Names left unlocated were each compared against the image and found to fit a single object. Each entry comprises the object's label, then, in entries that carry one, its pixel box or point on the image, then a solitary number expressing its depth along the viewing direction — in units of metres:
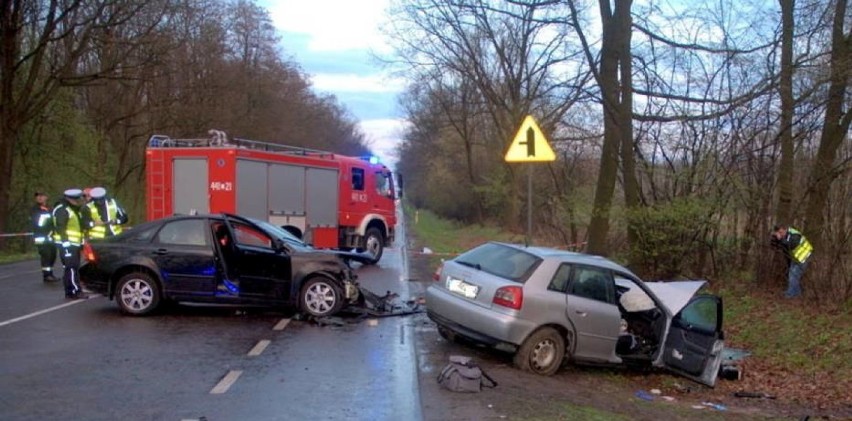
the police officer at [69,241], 12.30
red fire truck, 17.28
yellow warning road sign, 11.71
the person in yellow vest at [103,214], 14.52
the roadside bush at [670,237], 14.04
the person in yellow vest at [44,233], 14.21
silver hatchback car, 8.55
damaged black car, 10.68
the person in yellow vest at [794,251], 12.63
